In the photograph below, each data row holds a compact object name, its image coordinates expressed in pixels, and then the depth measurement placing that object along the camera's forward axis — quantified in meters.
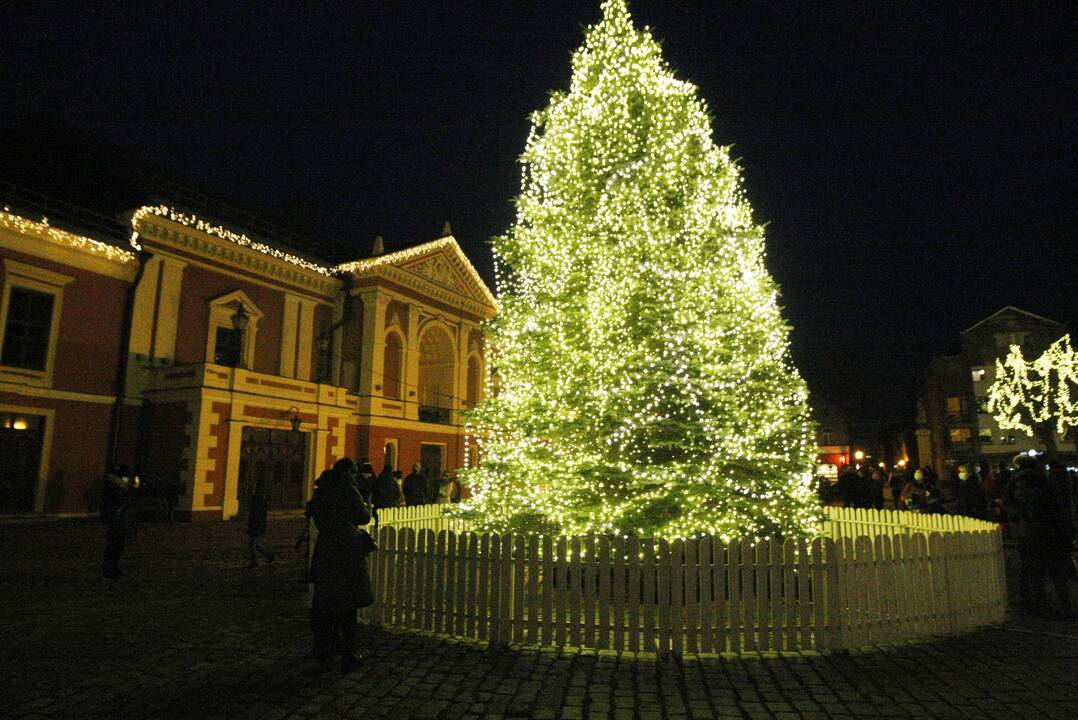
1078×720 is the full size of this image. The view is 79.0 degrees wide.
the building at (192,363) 18.42
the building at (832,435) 56.30
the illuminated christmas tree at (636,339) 8.73
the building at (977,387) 44.50
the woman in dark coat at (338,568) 5.45
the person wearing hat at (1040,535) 7.43
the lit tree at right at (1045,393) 29.59
